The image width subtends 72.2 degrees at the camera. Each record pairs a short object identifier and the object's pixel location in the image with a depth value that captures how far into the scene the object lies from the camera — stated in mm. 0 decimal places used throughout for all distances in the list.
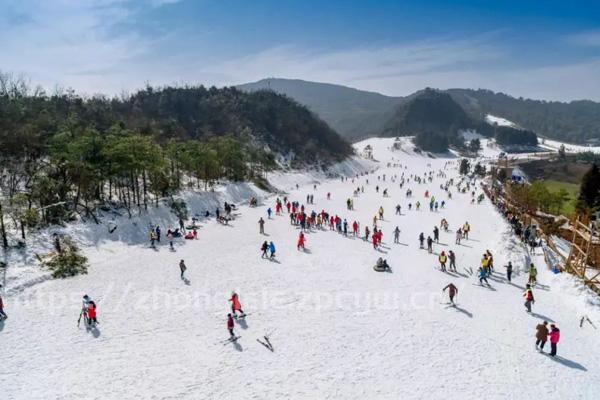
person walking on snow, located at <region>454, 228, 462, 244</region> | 28120
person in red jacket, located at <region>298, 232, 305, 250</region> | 24766
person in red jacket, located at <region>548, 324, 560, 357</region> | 13484
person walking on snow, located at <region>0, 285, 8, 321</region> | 14822
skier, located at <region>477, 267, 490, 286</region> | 19859
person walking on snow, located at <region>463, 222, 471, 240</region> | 29784
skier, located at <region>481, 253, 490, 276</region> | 20634
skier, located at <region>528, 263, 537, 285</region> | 20172
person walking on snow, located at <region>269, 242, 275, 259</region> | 22750
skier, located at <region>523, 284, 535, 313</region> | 16781
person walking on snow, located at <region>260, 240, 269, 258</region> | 22844
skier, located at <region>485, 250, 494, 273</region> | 21100
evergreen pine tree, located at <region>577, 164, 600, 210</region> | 47322
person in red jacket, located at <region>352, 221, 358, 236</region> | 28702
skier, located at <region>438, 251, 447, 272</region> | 21688
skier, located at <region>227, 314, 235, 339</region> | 14148
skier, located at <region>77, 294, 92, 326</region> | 14789
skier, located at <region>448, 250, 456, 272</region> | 21594
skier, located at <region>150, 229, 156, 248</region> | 24253
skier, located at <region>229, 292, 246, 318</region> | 15758
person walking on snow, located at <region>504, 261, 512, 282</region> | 20578
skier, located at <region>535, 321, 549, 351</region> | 13758
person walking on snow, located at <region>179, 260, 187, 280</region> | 19059
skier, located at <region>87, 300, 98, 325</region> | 14547
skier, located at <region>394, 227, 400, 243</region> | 27444
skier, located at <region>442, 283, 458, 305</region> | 17188
